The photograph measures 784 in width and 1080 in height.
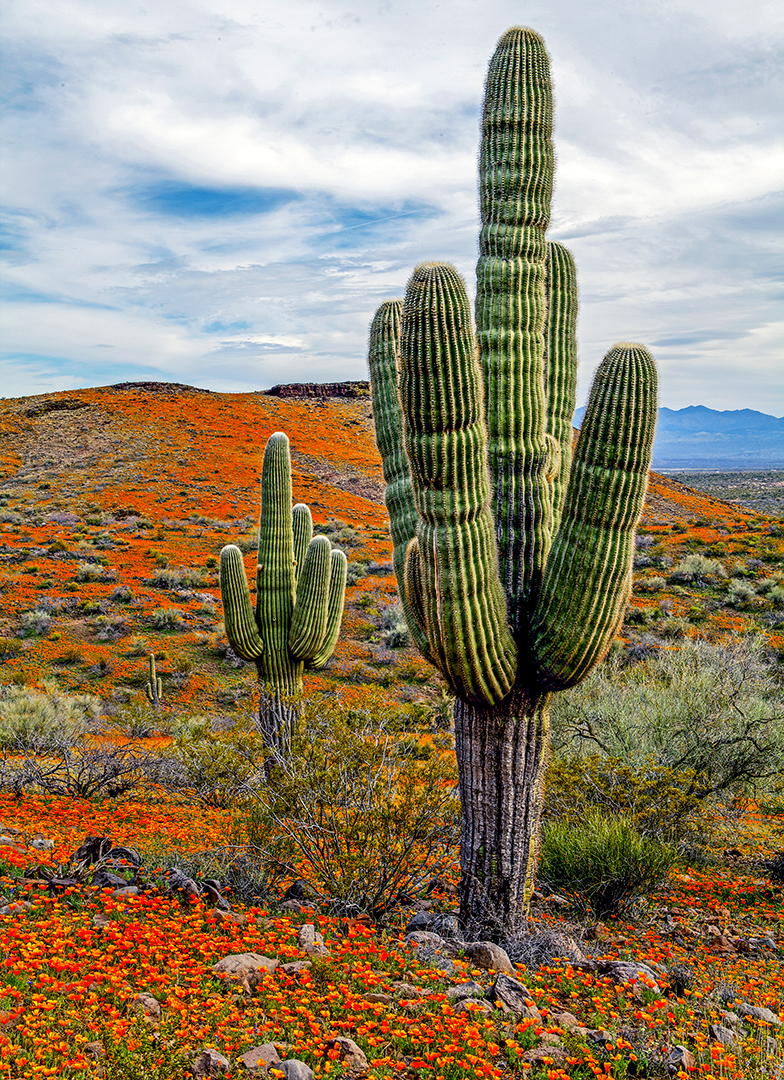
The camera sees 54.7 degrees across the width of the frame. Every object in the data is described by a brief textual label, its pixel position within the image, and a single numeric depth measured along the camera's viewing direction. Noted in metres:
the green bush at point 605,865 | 6.57
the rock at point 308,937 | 4.82
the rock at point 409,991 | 4.20
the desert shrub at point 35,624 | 19.95
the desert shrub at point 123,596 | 22.59
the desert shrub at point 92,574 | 24.22
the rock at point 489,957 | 4.93
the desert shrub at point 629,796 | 7.54
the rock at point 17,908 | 4.84
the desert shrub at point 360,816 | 5.84
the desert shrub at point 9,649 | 18.48
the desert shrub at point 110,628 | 20.34
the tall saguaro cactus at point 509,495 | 5.25
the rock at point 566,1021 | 4.07
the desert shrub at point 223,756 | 7.35
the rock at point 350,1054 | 3.47
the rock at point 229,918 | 5.18
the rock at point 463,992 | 4.22
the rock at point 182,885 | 5.59
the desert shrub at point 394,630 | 20.81
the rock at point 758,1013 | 4.44
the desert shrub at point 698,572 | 23.25
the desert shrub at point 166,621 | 21.20
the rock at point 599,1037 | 3.92
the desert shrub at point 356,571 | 25.64
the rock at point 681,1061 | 3.66
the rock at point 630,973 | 4.91
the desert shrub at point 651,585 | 23.02
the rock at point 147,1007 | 3.68
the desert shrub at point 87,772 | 9.88
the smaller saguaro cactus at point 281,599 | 10.68
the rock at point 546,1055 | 3.69
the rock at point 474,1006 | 4.02
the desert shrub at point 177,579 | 24.22
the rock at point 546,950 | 5.29
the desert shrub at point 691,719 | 9.71
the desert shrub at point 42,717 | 12.32
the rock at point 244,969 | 4.18
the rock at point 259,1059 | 3.28
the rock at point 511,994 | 4.23
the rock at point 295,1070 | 3.20
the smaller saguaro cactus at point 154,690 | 15.95
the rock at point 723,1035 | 4.04
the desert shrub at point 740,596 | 20.78
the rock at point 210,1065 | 3.21
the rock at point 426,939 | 5.06
